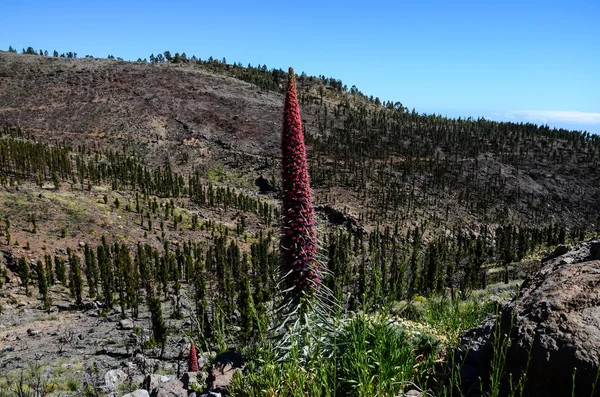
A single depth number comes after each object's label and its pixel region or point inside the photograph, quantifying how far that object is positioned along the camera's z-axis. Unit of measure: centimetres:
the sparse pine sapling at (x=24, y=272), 1909
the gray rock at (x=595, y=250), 438
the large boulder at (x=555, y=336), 291
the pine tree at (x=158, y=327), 1387
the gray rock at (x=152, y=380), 687
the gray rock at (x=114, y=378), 916
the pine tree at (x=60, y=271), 2062
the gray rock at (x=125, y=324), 1644
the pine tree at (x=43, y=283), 1817
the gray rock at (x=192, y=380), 522
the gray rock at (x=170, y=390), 476
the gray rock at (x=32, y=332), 1499
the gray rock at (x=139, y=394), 523
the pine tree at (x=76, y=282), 1909
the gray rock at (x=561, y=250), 526
